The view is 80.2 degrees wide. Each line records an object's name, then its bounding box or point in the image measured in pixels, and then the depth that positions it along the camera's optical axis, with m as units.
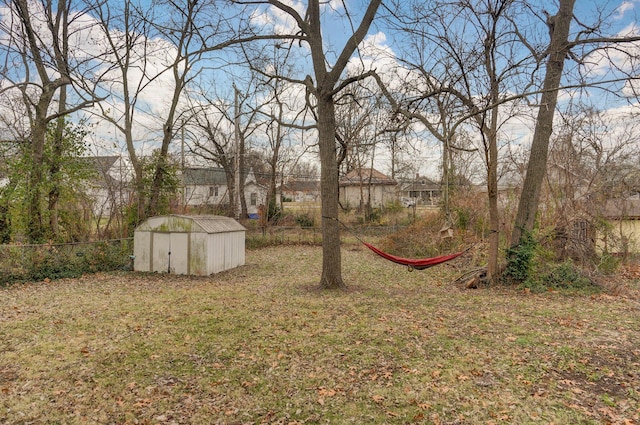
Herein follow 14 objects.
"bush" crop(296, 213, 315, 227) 18.77
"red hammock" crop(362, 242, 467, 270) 7.35
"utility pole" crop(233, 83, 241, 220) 16.89
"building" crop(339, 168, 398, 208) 30.57
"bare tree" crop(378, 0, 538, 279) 6.62
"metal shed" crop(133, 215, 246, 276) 9.33
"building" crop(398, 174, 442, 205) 28.54
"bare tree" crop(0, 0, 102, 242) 8.95
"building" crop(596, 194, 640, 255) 9.55
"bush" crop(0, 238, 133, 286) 8.20
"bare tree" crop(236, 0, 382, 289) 7.13
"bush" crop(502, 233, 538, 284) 7.52
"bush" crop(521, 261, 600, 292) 7.23
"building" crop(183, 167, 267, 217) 27.87
